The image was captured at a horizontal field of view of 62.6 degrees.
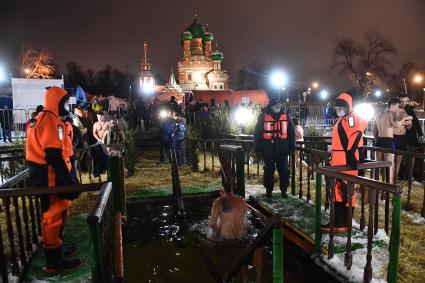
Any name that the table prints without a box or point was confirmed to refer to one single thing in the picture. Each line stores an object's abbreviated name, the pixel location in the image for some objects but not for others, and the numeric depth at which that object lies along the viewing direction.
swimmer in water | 5.64
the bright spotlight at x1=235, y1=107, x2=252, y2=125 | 13.98
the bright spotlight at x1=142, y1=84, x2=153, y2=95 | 62.93
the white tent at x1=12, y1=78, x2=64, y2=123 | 17.45
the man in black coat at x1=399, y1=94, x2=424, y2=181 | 8.96
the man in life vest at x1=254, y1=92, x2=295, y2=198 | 7.38
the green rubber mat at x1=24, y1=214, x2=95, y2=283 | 4.34
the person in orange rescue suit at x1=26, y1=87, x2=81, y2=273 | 4.25
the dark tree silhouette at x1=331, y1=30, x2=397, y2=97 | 58.06
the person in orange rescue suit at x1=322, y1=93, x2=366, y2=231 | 5.33
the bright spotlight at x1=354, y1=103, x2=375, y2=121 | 6.54
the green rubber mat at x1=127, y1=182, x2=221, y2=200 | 8.52
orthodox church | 76.88
